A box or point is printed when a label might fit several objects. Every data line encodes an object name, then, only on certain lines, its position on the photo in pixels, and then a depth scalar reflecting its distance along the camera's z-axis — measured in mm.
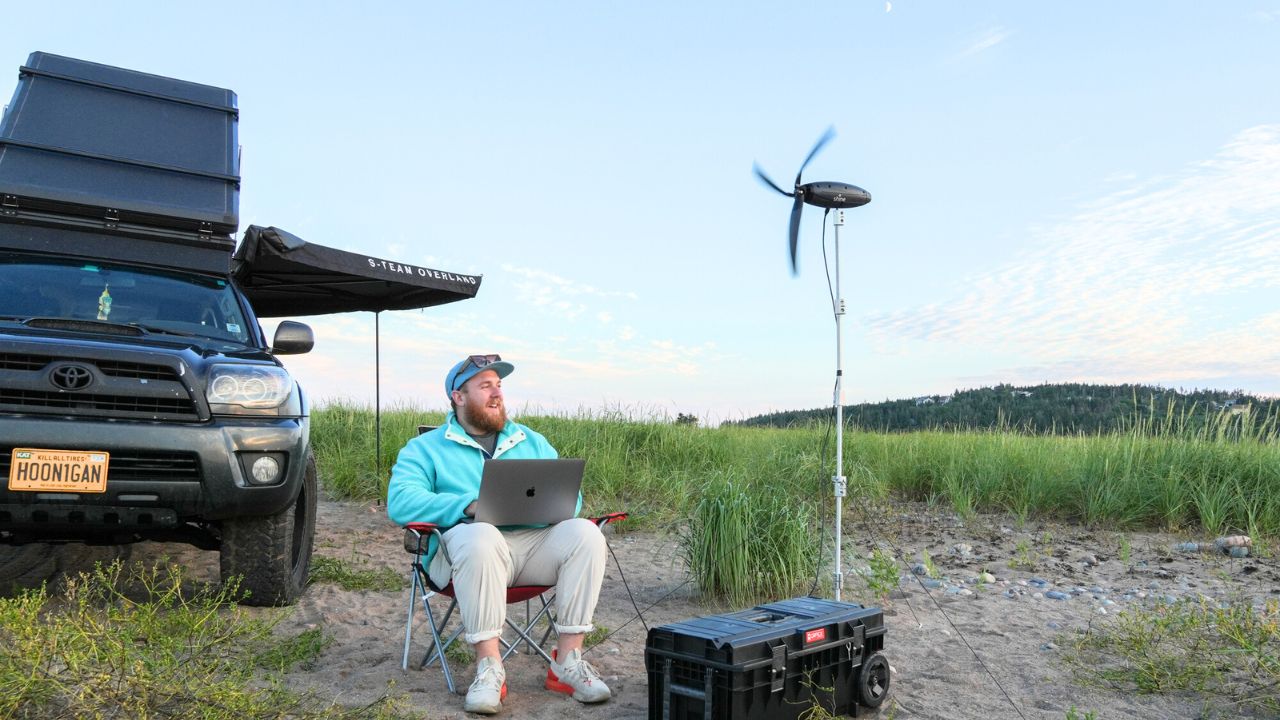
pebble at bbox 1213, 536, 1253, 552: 7742
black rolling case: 3180
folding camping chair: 3787
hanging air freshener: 5199
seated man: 3617
